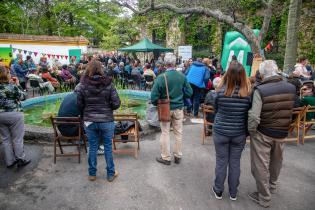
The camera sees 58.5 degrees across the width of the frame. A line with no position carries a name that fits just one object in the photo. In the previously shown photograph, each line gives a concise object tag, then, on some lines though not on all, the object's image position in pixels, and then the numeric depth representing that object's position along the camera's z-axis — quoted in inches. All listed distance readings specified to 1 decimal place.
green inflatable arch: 453.1
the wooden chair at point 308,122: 222.3
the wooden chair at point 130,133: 191.9
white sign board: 602.9
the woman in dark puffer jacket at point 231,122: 131.6
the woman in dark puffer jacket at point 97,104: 148.9
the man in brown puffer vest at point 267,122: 131.0
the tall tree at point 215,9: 402.6
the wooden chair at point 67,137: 179.0
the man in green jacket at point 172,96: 174.1
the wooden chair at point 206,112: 211.2
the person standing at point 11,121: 169.9
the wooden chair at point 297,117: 212.8
